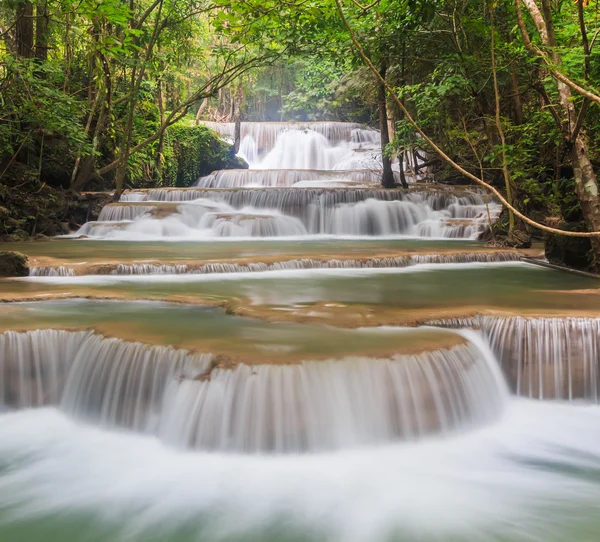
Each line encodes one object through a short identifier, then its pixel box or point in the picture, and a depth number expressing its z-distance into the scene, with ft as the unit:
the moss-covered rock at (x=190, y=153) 63.10
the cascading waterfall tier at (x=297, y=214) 41.04
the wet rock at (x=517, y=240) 34.47
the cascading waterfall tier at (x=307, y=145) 79.32
